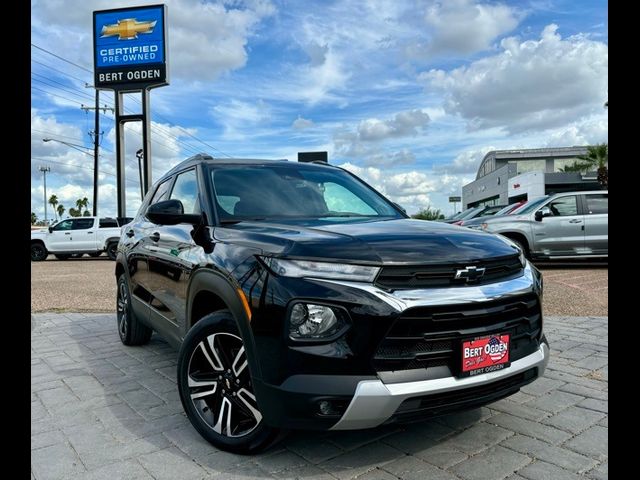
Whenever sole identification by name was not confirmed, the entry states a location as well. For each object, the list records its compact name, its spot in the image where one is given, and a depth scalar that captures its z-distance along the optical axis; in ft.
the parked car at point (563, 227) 36.11
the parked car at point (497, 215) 38.83
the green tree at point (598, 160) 101.91
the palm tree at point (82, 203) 349.82
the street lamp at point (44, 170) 246.06
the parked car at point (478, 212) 48.43
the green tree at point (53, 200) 371.84
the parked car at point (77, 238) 62.13
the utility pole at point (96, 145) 112.16
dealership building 139.85
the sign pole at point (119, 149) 79.92
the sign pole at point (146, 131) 78.97
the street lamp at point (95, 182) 111.86
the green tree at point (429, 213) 161.33
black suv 7.52
